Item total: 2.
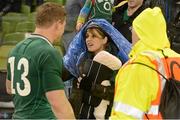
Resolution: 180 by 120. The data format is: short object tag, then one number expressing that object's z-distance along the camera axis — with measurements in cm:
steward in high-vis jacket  530
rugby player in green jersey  679
